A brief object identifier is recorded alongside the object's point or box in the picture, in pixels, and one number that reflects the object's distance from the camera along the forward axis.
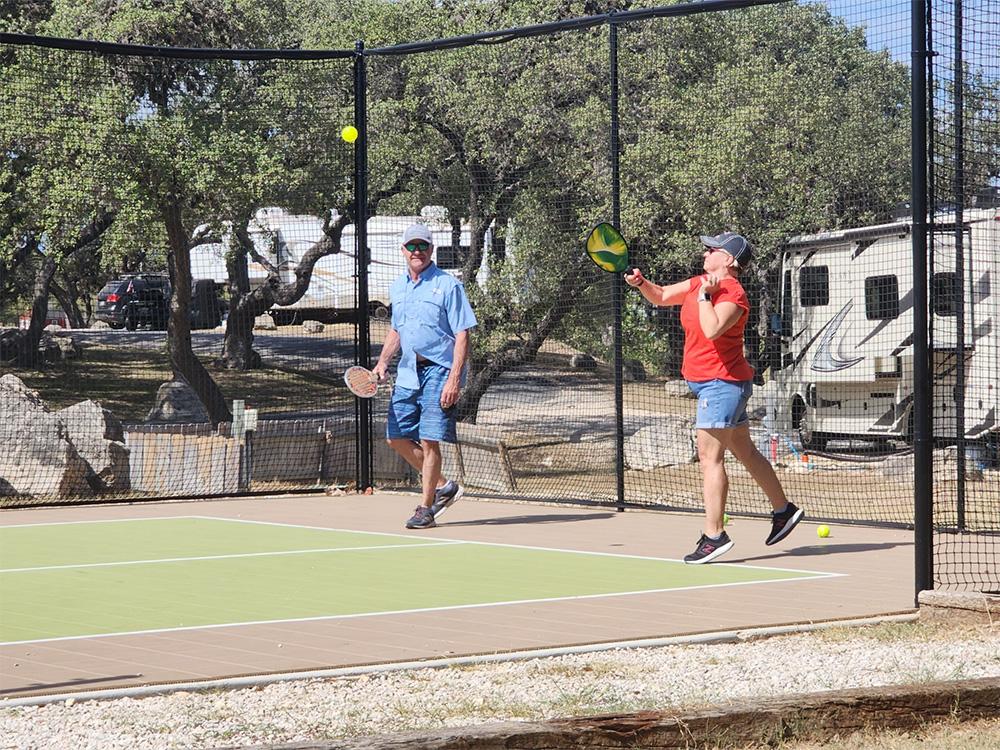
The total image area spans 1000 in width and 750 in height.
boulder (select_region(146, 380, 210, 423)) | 18.80
